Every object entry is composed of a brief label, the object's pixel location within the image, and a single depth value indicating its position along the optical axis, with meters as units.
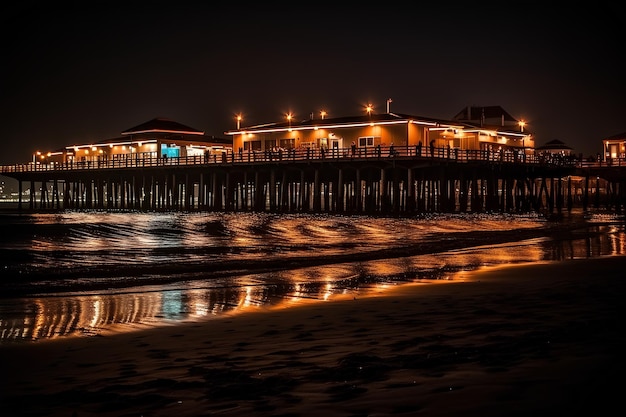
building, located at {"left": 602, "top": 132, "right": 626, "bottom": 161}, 75.31
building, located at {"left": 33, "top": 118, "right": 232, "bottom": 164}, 71.19
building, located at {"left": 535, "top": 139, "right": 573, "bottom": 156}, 104.94
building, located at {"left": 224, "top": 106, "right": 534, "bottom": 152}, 52.50
